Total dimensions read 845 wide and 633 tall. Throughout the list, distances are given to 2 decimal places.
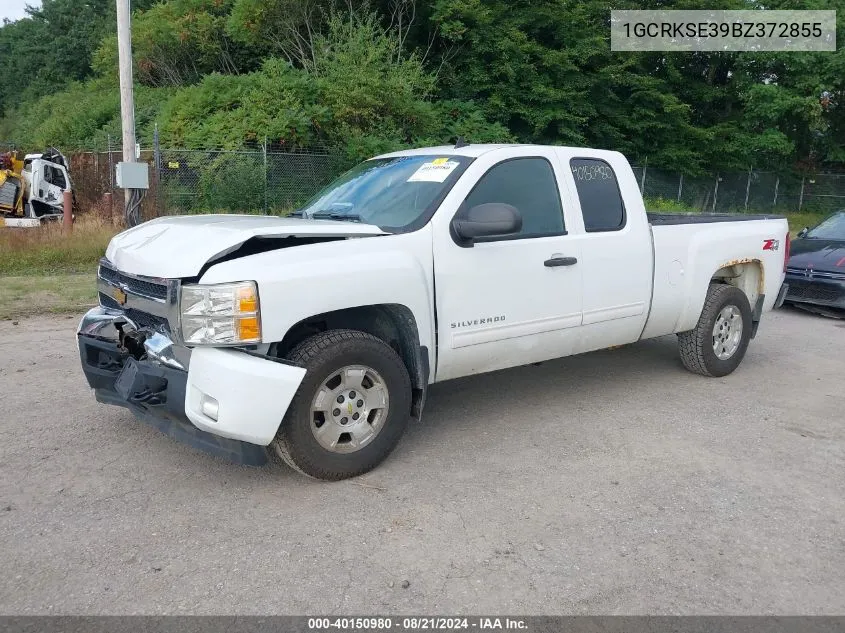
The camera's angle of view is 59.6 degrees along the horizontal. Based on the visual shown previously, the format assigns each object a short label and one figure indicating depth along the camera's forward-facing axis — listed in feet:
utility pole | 42.68
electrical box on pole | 41.24
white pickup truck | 12.18
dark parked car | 31.14
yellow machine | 55.36
